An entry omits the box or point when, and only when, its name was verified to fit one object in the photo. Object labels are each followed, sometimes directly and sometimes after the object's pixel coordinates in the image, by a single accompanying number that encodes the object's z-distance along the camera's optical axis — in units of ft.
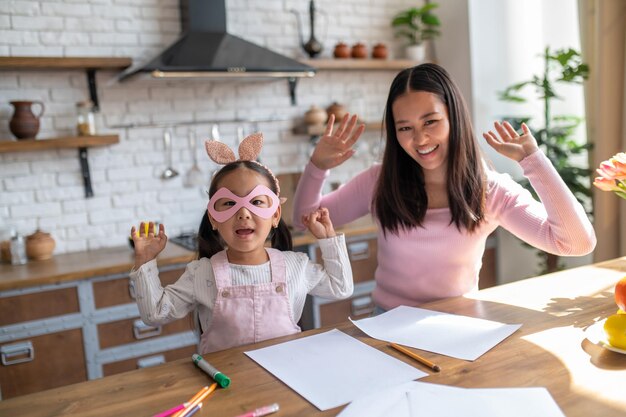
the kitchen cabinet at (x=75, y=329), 8.23
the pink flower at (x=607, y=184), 4.18
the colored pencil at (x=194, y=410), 3.16
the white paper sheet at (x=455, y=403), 3.01
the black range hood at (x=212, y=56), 9.29
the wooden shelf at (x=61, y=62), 9.12
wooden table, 3.23
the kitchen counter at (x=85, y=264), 8.28
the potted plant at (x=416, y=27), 12.57
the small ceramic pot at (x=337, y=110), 12.03
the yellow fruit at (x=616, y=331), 3.67
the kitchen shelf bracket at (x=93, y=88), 10.21
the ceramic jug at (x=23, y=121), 9.35
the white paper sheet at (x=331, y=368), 3.36
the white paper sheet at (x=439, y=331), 3.94
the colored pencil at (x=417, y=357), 3.61
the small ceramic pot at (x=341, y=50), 12.05
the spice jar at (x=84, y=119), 9.94
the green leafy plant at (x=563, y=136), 10.18
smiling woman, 5.33
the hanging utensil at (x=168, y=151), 10.96
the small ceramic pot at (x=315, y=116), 11.80
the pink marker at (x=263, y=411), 3.11
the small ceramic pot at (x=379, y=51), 12.50
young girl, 4.58
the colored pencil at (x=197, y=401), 3.14
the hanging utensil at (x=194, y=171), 11.07
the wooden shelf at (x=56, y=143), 9.15
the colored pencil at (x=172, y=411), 3.16
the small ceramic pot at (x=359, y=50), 12.22
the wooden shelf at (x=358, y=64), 11.67
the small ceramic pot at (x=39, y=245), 9.57
